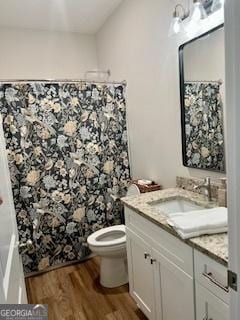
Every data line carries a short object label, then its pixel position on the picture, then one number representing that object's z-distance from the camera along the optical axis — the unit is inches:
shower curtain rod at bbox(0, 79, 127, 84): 86.6
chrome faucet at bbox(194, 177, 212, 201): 65.8
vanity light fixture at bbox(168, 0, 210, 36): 61.5
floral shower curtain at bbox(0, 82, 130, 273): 90.0
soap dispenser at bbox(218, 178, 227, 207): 59.0
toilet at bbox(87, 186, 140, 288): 82.0
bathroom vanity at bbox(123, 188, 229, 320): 40.7
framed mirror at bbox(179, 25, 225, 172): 63.2
